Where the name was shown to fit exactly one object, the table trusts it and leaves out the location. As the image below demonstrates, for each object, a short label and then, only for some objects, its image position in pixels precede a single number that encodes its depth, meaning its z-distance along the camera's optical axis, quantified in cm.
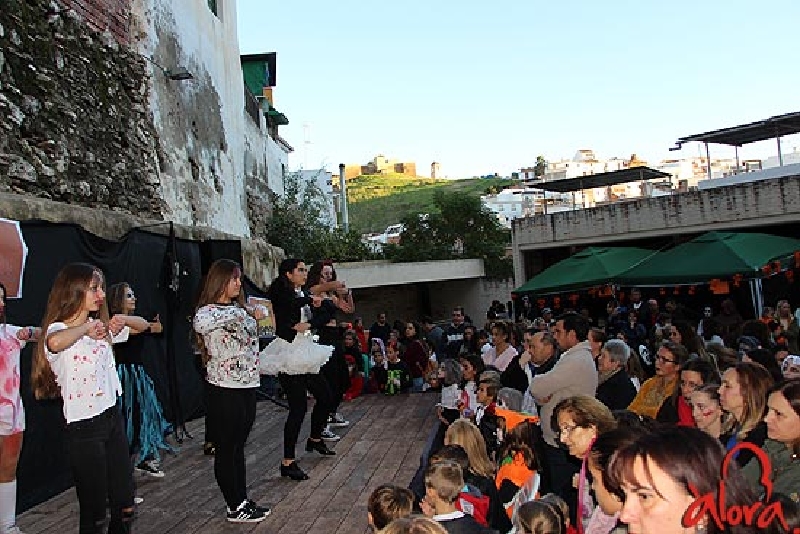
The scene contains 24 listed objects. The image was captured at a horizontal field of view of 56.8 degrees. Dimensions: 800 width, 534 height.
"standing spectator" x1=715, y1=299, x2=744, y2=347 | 870
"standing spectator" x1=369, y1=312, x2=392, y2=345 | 1265
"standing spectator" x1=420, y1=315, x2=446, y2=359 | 1219
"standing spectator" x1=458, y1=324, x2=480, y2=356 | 990
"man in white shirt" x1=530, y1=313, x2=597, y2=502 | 449
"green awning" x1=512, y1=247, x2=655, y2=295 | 1221
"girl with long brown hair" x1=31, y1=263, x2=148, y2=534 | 355
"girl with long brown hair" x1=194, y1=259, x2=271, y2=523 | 443
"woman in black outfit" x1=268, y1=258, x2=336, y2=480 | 543
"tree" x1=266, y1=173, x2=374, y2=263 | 1852
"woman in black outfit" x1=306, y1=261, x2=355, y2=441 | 633
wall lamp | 1038
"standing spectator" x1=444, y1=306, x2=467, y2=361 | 1139
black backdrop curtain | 524
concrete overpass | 1525
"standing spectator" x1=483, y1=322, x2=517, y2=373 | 702
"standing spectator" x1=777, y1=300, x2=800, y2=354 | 708
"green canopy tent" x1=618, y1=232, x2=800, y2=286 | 946
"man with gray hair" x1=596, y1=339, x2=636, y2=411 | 509
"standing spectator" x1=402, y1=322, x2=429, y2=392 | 1037
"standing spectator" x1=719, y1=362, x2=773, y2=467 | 335
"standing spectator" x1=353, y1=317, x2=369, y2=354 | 1179
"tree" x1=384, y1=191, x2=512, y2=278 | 2491
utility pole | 3678
